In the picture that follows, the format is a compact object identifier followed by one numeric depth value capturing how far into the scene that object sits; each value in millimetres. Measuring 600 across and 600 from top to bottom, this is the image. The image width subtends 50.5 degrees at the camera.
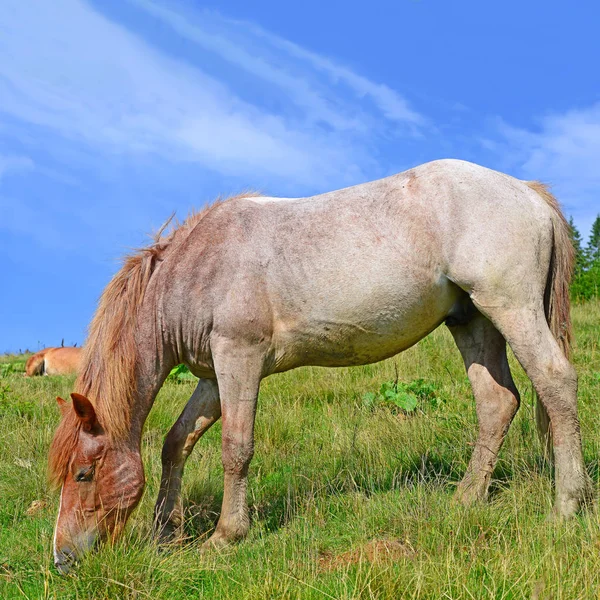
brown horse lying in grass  15343
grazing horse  4129
